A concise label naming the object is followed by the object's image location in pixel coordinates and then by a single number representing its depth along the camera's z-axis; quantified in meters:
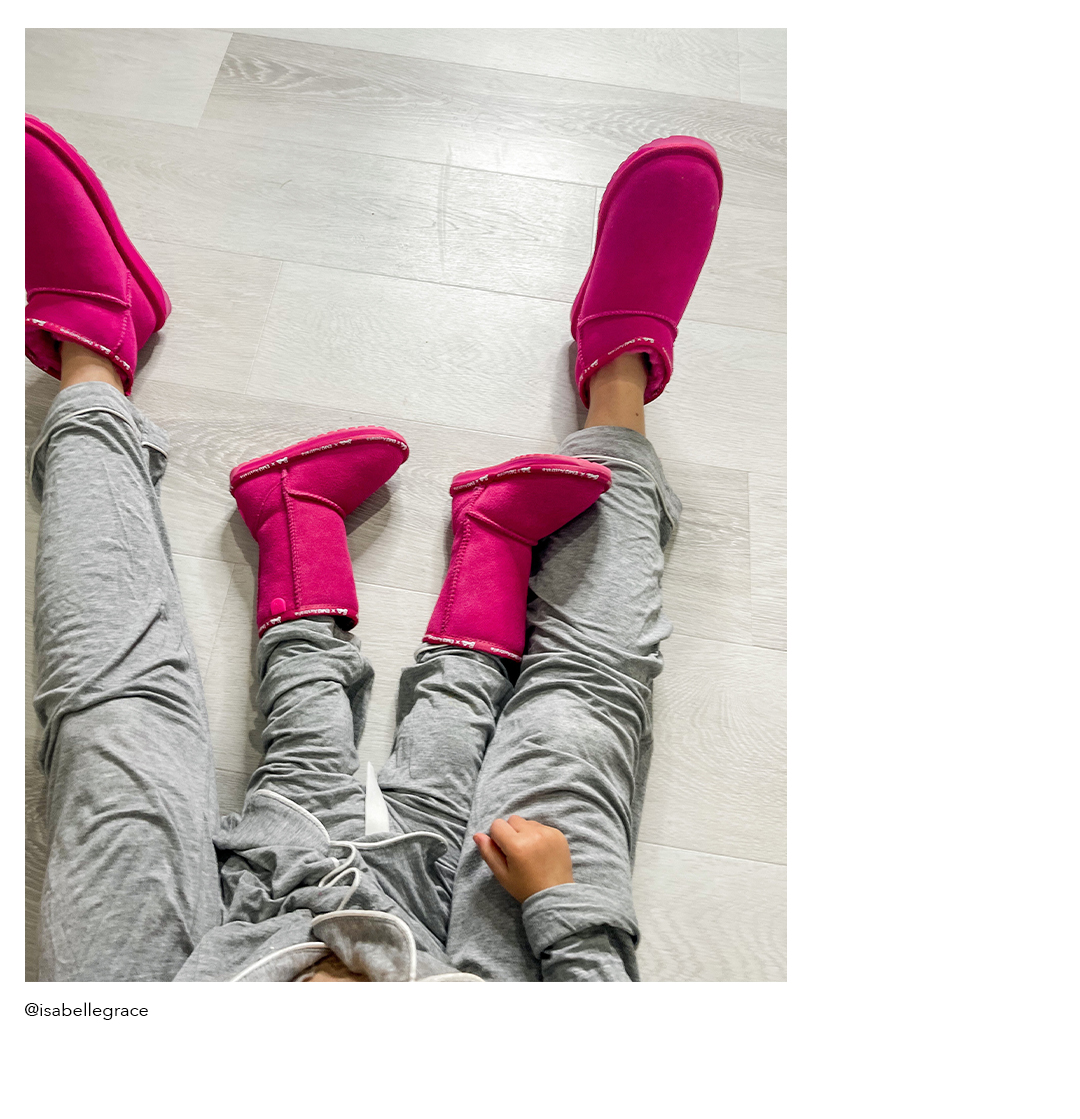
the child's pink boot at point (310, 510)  0.79
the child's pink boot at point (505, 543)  0.79
